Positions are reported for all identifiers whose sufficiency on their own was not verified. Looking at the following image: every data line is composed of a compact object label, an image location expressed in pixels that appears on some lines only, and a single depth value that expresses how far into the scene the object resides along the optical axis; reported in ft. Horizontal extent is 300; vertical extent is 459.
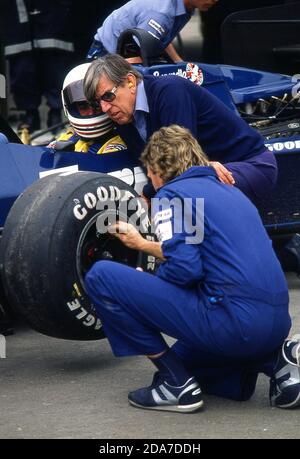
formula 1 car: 36.88
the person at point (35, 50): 69.72
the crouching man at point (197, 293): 33.32
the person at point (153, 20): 50.47
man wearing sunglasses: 40.24
